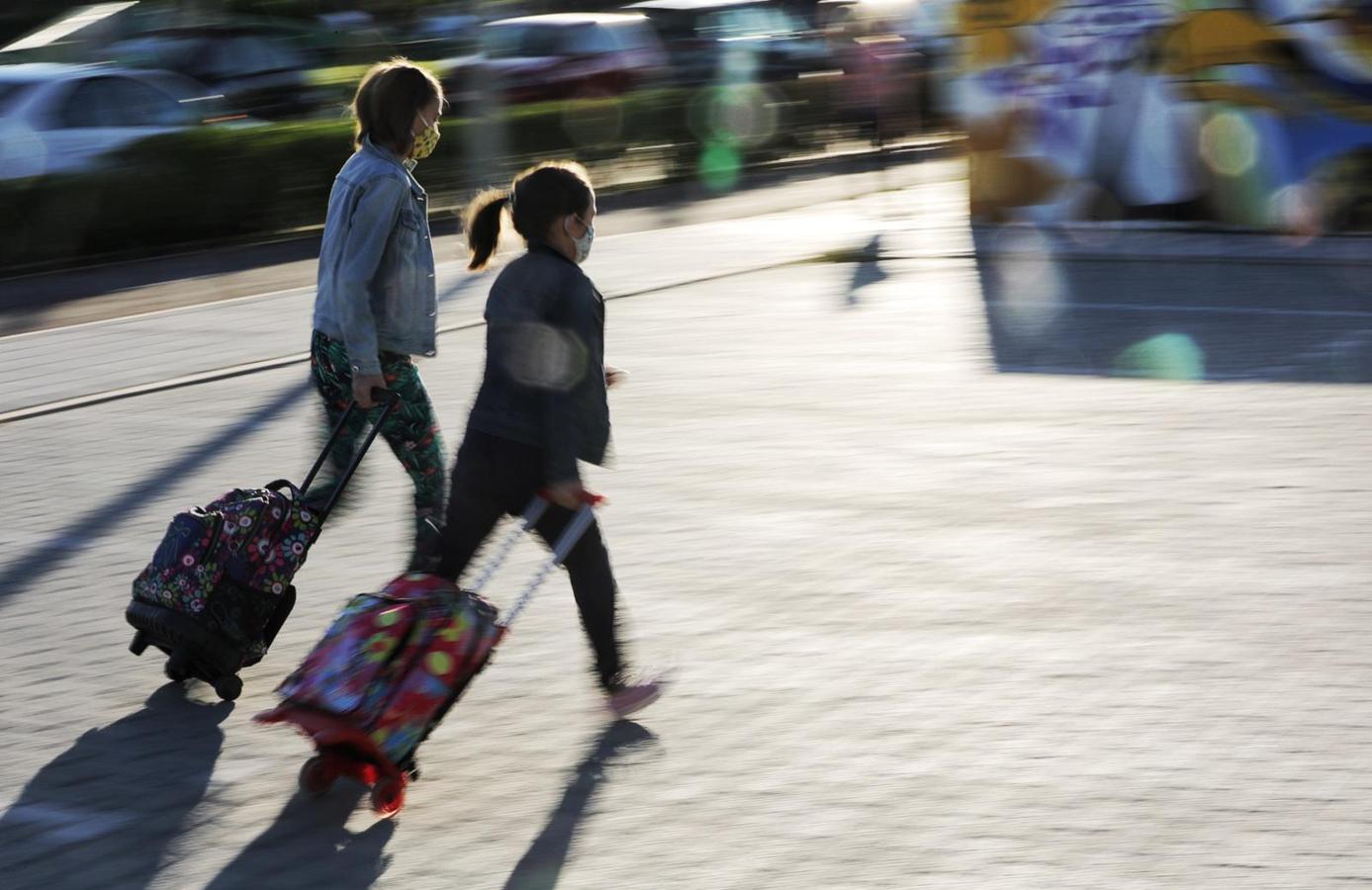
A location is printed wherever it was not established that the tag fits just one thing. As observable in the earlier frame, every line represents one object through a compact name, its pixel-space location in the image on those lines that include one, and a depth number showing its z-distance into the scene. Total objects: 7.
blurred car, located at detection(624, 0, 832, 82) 26.03
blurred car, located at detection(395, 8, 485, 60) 32.56
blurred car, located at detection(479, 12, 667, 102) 24.08
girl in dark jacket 4.53
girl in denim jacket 5.27
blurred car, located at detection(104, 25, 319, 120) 22.56
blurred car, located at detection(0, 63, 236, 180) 16.28
